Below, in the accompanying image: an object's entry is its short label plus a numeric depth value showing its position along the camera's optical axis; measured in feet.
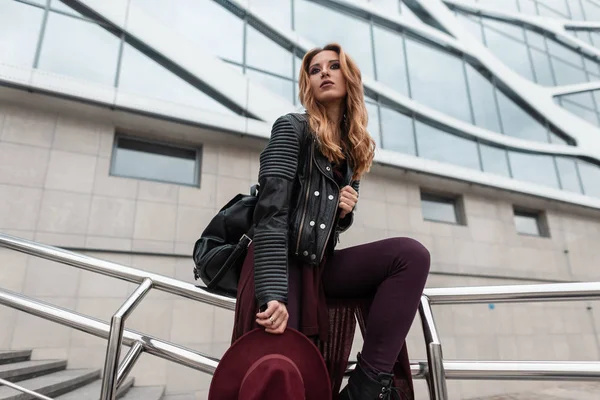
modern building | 18.12
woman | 3.42
